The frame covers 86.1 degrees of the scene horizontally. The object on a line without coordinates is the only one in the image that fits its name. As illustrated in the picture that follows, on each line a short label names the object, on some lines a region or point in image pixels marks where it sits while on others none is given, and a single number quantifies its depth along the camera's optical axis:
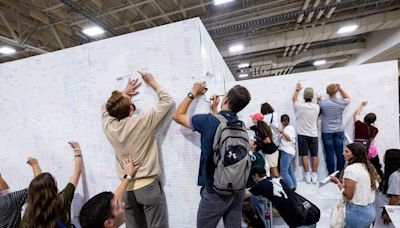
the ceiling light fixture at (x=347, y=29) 4.73
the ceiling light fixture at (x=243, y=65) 8.02
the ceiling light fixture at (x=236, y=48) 5.53
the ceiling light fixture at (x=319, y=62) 8.20
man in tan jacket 1.47
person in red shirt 2.88
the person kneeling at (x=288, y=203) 1.55
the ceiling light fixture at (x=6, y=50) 4.66
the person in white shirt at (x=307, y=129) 3.03
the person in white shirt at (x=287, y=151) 3.01
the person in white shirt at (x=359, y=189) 1.71
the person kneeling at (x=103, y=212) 0.98
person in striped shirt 1.35
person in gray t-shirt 2.96
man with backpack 1.21
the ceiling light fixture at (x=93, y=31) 4.18
